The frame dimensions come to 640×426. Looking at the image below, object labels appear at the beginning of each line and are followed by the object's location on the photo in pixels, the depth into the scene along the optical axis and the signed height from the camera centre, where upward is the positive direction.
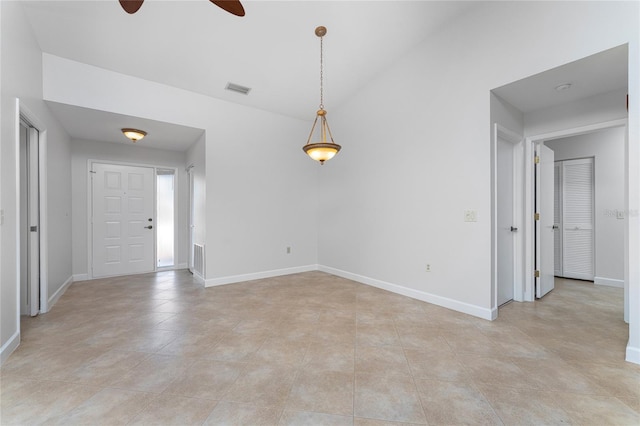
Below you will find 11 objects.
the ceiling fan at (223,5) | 1.96 +1.58
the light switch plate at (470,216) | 3.10 -0.05
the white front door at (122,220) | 5.04 -0.13
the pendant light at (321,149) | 2.99 +0.71
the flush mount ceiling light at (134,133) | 4.17 +1.24
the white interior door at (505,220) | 3.38 -0.11
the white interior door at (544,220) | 3.70 -0.11
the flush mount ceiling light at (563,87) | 2.81 +1.32
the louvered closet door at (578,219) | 4.57 -0.13
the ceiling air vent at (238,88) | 4.13 +1.93
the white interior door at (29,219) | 3.04 -0.07
